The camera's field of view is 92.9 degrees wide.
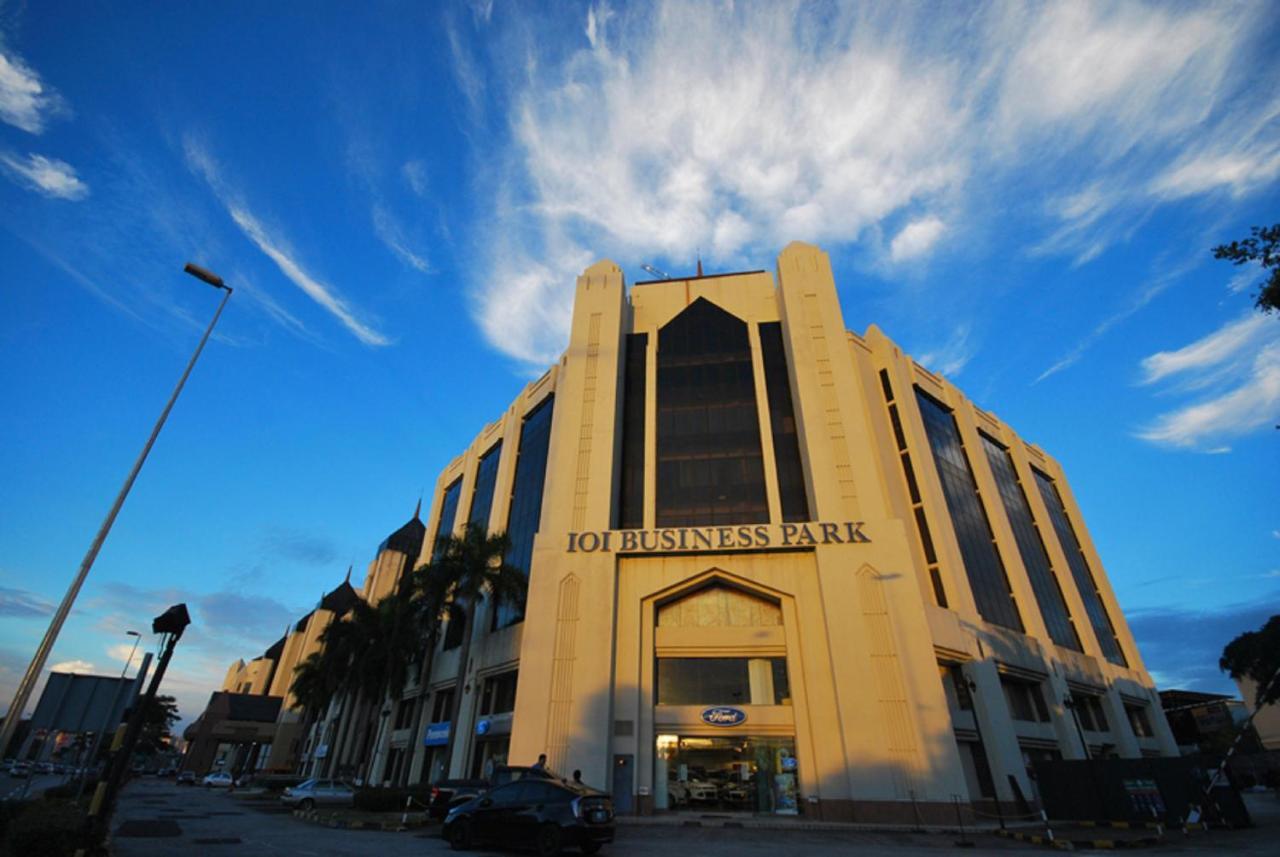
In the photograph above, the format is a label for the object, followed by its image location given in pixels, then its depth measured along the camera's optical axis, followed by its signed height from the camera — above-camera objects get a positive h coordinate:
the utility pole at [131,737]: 10.12 +0.78
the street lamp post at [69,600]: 9.62 +2.92
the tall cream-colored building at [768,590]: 27.53 +9.57
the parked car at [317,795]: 31.03 -0.19
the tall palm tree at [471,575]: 36.28 +11.30
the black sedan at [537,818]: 13.81 -0.52
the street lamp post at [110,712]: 10.76 +1.18
